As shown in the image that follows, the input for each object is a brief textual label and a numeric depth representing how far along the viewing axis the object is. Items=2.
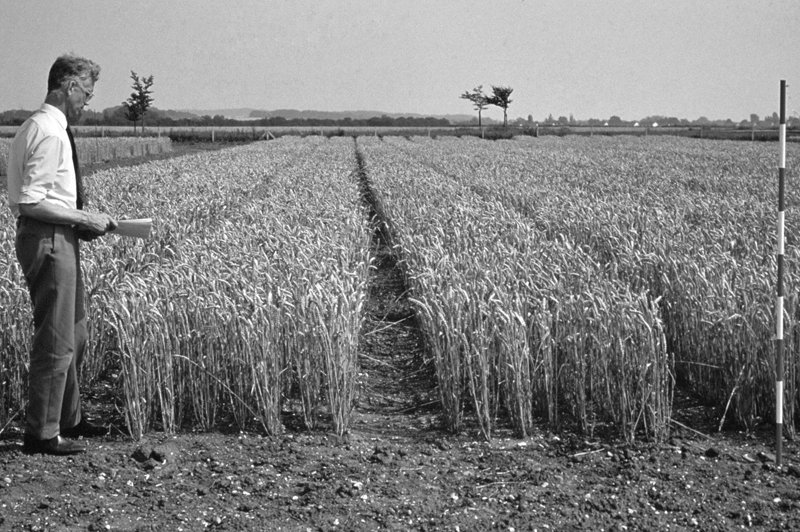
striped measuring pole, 4.81
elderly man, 4.63
